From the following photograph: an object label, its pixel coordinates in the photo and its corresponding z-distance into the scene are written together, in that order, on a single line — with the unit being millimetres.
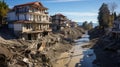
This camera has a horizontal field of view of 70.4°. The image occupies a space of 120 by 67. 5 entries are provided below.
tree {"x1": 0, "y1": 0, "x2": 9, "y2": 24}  22584
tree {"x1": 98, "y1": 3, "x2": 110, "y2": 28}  39664
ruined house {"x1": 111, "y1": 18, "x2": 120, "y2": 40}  25964
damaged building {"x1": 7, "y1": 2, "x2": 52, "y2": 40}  20765
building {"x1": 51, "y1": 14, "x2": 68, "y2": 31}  40505
